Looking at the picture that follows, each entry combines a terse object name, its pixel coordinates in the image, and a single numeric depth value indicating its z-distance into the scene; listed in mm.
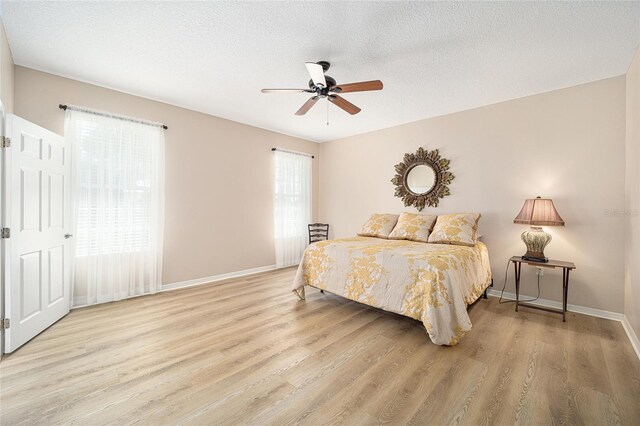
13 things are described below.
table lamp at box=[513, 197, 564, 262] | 3027
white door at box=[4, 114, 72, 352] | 2152
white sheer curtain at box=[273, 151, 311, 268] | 5164
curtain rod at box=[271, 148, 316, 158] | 5134
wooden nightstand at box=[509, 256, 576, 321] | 2832
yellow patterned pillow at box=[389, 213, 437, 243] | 3806
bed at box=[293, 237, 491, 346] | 2371
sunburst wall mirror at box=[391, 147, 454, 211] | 4215
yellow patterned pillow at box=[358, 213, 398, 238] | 4184
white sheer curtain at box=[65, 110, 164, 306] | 3133
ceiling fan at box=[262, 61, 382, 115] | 2379
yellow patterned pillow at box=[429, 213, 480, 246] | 3401
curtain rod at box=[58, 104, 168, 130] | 3050
